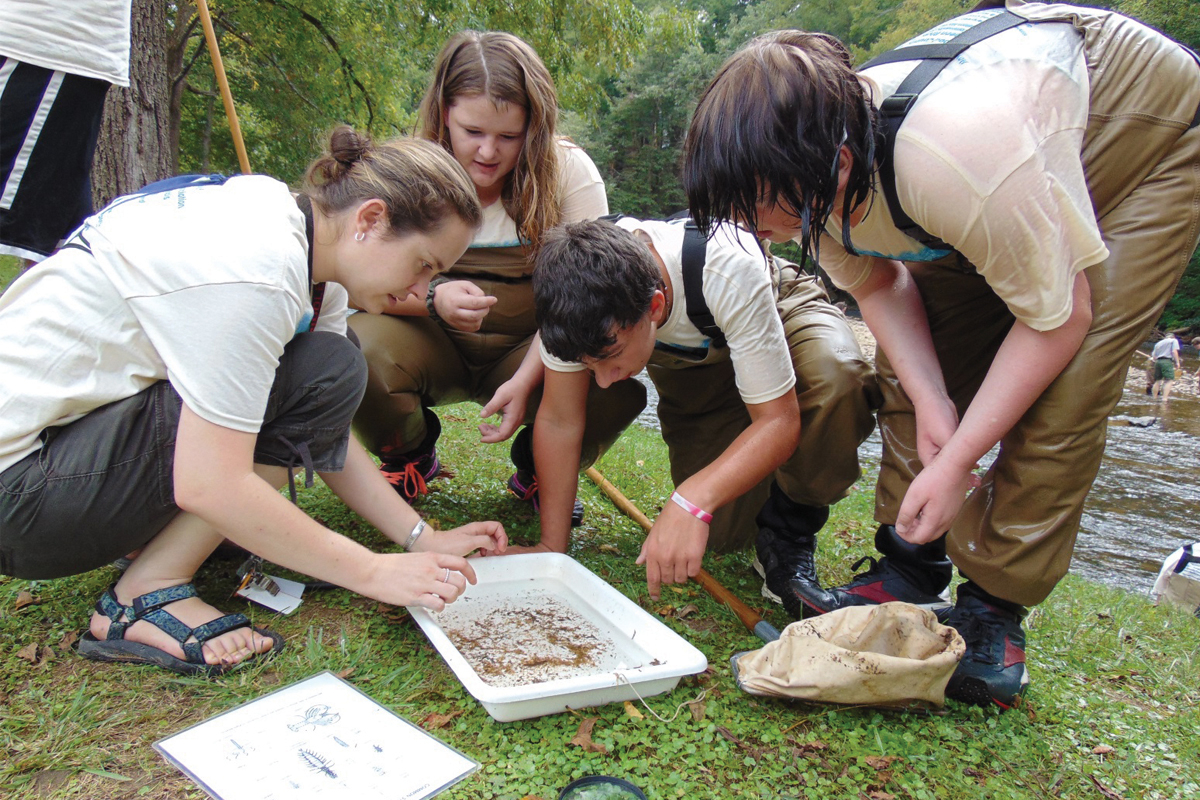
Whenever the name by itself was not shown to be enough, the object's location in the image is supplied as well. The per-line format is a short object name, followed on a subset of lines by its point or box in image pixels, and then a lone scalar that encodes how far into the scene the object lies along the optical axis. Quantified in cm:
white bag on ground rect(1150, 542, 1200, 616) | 383
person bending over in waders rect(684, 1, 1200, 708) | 153
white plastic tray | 158
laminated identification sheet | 136
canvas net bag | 166
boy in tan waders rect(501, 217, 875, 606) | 205
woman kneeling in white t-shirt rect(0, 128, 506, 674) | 151
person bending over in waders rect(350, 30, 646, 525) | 260
